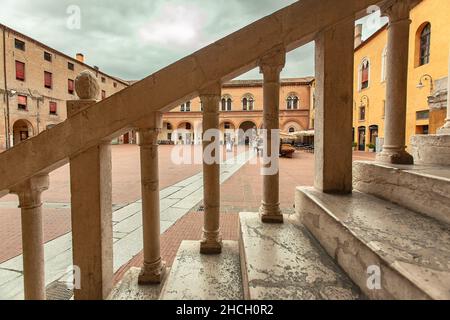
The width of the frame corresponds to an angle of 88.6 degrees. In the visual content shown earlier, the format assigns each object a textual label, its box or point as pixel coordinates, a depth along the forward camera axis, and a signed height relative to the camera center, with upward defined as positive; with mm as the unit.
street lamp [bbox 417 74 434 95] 12919 +3877
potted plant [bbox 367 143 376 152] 20266 -3
